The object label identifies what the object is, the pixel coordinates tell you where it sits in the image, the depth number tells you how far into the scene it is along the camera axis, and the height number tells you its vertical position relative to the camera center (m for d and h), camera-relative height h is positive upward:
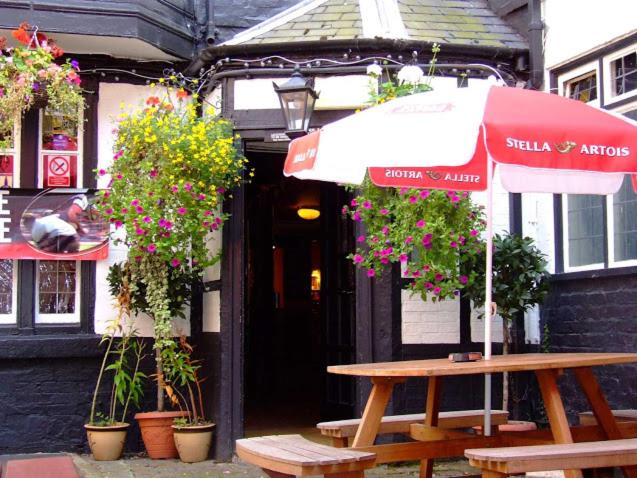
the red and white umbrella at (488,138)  4.66 +0.83
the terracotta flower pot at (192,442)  7.83 -1.15
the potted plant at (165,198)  7.64 +0.85
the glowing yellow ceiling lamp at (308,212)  13.18 +1.25
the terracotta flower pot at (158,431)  8.02 -1.09
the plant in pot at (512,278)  7.48 +0.18
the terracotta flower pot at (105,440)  7.87 -1.14
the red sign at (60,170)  8.44 +1.19
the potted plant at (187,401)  7.85 -0.86
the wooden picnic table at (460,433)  4.86 -0.59
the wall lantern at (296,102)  7.55 +1.60
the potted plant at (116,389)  7.89 -0.74
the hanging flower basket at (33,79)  7.67 +1.84
